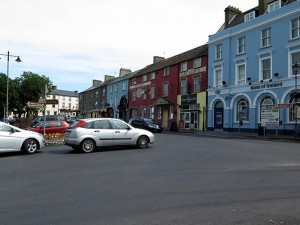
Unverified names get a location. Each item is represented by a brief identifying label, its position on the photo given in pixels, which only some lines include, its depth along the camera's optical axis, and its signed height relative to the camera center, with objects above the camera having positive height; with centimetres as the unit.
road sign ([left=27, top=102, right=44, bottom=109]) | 1741 +86
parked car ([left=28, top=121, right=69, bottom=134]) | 2170 -39
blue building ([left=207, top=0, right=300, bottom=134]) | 2697 +529
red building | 3788 +461
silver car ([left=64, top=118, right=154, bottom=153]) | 1385 -53
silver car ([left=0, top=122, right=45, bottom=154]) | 1307 -79
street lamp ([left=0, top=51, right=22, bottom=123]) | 3175 +626
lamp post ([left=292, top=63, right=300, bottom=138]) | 2446 +278
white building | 11249 +820
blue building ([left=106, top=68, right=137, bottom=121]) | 5581 +479
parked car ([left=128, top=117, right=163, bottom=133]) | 3144 -11
